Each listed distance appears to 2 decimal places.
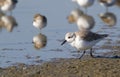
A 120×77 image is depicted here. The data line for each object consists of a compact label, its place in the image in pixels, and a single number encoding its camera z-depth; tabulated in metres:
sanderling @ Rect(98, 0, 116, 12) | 18.18
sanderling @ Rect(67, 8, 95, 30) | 15.35
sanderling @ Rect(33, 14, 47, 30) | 15.32
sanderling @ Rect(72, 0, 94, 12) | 17.59
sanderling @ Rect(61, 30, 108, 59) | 11.62
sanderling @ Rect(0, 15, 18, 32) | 15.79
